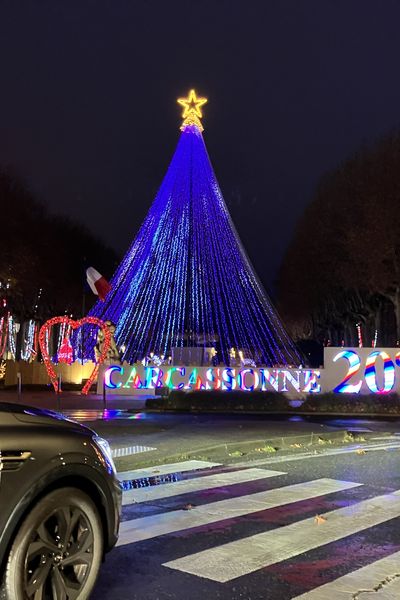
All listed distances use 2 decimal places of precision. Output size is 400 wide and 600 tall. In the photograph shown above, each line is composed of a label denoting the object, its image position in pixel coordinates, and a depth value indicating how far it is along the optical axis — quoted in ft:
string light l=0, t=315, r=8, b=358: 129.45
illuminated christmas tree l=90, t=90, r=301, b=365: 84.28
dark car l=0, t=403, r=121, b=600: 11.53
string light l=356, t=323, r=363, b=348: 155.66
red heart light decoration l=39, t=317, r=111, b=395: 86.02
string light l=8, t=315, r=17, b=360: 140.05
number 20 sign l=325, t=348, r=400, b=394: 72.54
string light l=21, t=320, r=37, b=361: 150.30
